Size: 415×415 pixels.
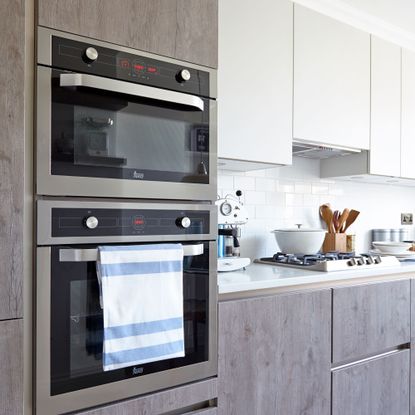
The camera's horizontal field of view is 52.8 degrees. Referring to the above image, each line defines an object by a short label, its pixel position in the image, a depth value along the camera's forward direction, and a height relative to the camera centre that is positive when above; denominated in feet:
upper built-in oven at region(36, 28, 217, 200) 3.82 +0.84
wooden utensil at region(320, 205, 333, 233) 8.65 -0.17
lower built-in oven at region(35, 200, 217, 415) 3.76 -0.91
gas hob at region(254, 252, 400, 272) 6.24 -0.87
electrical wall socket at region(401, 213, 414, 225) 10.88 -0.29
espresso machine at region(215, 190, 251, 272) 6.49 -0.31
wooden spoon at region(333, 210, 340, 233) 8.70 -0.27
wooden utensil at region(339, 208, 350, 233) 8.68 -0.23
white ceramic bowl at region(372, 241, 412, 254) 8.33 -0.80
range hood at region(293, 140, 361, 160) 7.35 +1.07
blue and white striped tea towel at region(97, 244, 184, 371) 3.97 -0.96
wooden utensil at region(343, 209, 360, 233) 8.61 -0.22
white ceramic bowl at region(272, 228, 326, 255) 7.19 -0.58
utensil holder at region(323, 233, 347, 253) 8.42 -0.71
